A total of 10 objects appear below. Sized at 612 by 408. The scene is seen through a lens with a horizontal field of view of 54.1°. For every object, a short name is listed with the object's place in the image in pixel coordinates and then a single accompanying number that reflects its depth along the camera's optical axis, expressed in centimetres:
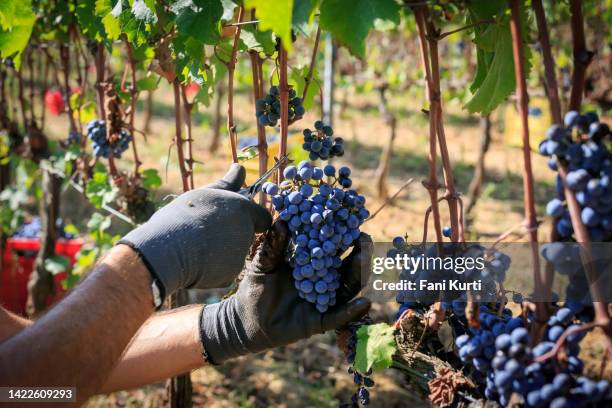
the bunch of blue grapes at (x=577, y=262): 113
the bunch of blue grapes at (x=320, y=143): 160
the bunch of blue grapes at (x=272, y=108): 171
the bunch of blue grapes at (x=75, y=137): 331
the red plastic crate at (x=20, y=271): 409
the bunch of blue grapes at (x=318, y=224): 139
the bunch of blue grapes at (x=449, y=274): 129
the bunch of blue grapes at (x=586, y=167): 106
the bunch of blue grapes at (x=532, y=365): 108
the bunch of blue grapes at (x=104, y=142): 282
